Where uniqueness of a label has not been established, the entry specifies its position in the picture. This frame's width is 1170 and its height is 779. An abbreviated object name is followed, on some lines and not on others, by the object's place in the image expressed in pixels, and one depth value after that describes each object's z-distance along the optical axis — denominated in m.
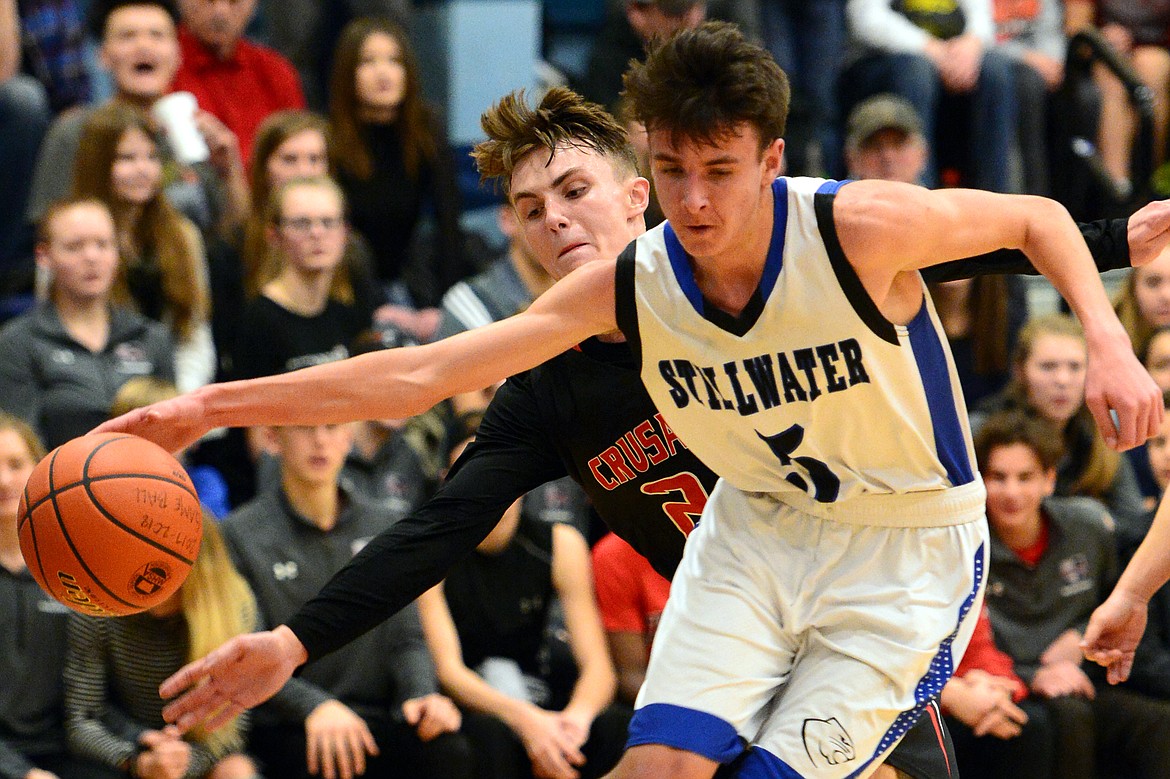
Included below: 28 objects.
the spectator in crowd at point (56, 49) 15.61
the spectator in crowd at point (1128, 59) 16.36
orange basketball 6.91
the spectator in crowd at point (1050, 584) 11.05
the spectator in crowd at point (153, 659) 10.41
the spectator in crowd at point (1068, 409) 12.58
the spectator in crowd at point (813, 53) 17.66
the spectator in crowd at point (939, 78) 16.23
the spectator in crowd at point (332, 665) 10.54
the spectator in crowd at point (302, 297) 12.76
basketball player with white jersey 6.21
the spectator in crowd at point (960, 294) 13.89
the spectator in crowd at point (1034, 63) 16.70
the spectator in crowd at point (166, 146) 13.99
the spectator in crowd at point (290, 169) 13.58
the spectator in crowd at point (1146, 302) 13.12
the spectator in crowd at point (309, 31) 16.80
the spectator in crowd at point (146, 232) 13.16
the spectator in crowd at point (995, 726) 10.75
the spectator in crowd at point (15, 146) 14.15
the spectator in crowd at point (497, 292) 12.87
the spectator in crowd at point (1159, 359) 12.45
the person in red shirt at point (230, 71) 15.18
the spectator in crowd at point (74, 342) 11.99
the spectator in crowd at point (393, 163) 14.73
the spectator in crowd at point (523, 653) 10.58
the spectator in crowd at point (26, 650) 10.36
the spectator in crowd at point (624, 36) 15.16
